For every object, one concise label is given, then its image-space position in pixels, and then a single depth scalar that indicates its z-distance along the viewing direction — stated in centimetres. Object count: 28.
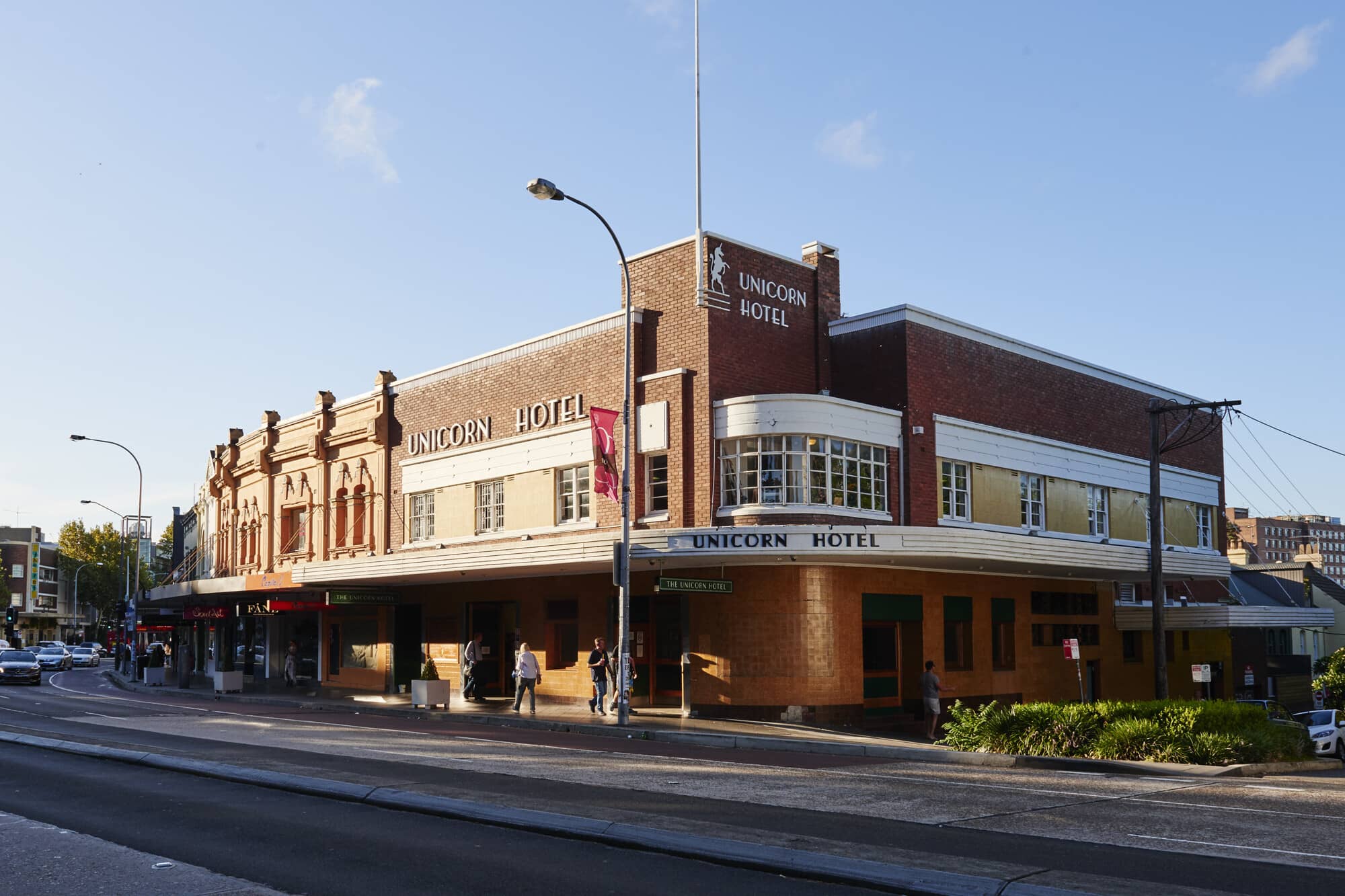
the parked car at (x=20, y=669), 5453
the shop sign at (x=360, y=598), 3597
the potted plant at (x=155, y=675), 5103
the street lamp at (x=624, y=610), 2512
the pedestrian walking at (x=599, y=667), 2864
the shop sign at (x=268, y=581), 3775
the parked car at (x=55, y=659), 7400
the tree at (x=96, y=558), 12850
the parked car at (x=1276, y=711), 2678
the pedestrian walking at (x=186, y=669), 4781
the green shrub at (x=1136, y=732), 1923
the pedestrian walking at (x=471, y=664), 3322
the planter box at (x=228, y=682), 4156
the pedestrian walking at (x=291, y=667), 4359
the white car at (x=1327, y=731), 2773
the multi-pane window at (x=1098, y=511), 3725
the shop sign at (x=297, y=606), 3866
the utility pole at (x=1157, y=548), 2831
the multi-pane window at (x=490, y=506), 3469
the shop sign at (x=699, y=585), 2594
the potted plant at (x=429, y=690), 3152
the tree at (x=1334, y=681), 5103
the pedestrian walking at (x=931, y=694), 2573
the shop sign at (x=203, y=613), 4634
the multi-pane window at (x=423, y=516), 3756
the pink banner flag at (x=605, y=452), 2661
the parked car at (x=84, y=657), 8181
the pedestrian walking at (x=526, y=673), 2903
